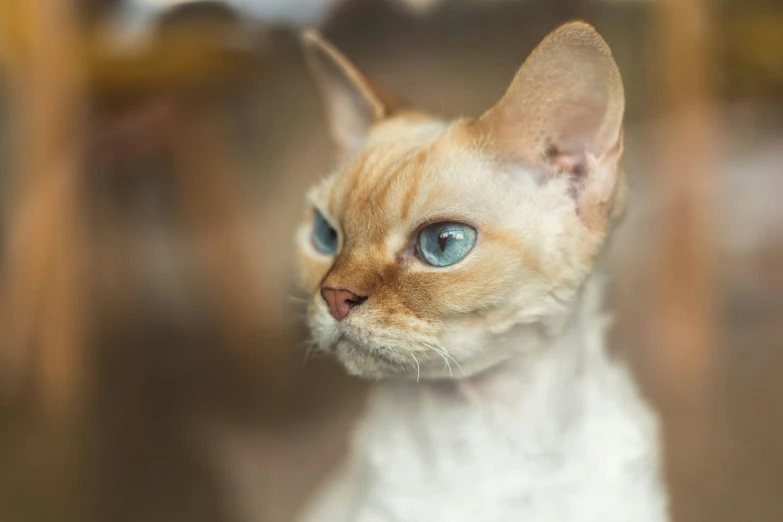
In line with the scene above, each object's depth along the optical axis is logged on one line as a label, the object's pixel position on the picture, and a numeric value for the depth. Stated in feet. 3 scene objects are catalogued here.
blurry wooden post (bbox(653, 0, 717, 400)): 2.58
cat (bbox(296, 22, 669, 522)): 1.74
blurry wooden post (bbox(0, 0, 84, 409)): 3.02
